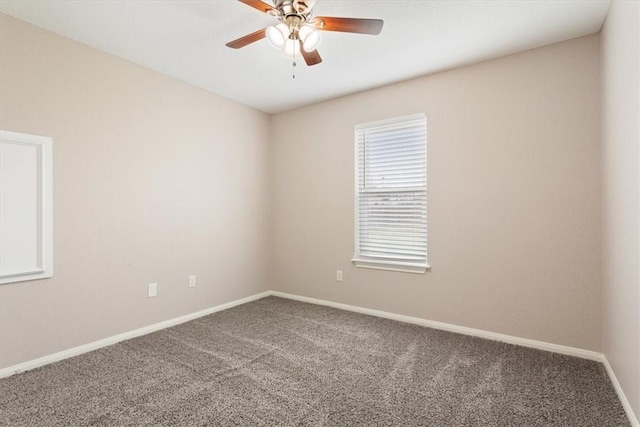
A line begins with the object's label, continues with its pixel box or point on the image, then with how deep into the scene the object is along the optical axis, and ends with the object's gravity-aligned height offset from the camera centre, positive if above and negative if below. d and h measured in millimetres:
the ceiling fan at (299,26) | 1903 +1167
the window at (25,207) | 2311 +42
